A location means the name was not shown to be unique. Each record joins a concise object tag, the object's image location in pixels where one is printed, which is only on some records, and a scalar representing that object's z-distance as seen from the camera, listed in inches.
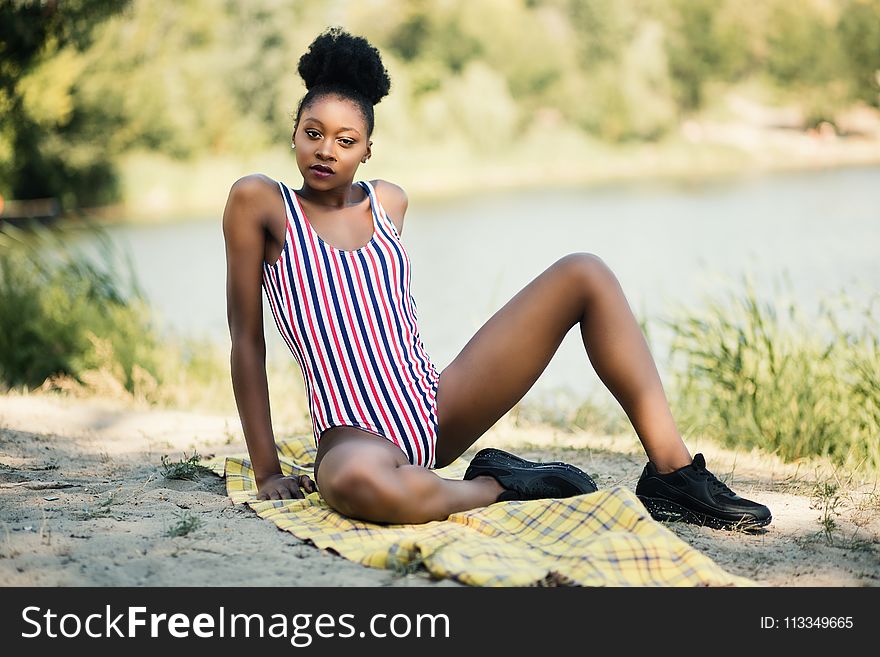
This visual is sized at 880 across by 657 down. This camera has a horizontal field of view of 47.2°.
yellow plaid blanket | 89.9
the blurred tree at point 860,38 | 878.4
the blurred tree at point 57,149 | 789.9
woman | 110.7
